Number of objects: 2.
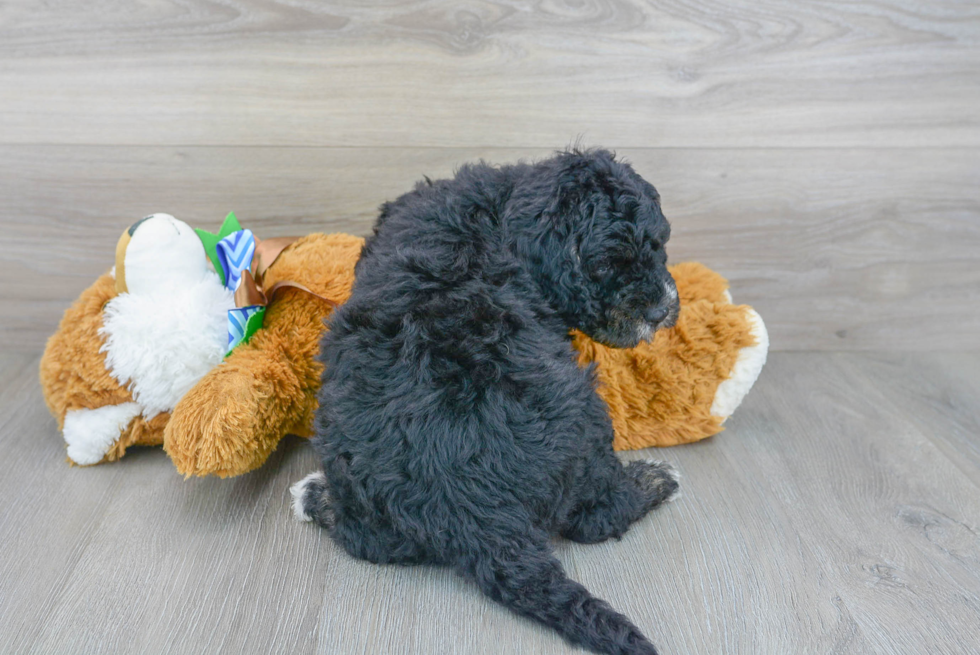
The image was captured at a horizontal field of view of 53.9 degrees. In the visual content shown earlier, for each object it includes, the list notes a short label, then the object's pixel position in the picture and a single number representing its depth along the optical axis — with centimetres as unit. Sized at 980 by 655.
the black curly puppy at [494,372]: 53
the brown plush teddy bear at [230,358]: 67
